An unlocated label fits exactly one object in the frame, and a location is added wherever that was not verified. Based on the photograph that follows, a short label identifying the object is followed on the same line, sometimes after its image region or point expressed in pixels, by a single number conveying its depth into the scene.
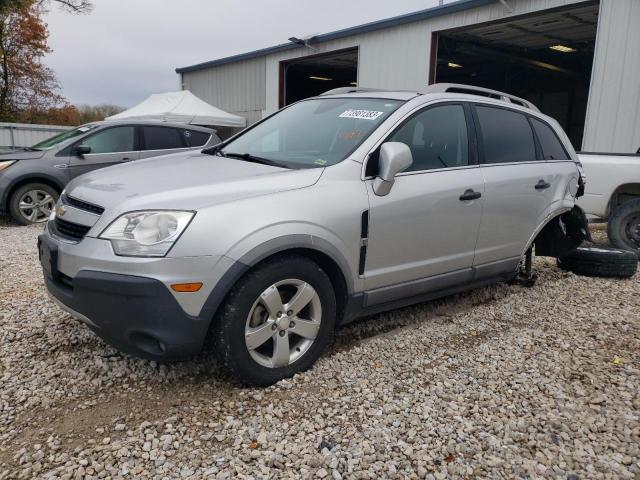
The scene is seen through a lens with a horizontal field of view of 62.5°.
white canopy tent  17.03
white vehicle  6.70
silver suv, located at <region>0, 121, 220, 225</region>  8.09
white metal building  9.49
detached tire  5.58
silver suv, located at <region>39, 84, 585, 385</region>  2.61
